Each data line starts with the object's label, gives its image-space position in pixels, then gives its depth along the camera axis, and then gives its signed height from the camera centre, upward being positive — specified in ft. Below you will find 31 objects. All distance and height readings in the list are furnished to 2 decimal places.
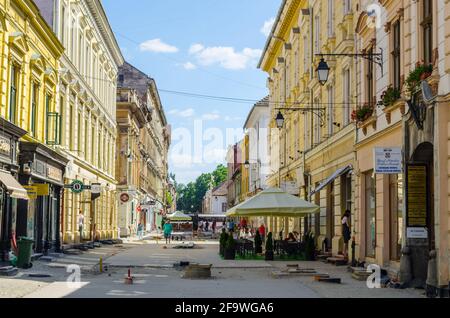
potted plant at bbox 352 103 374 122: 72.59 +9.72
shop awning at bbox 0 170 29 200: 64.44 +1.95
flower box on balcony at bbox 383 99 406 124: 59.66 +8.64
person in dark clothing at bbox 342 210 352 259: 83.20 -2.08
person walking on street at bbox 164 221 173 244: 167.09 -4.75
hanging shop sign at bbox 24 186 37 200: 75.15 +1.74
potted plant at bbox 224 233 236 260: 96.38 -5.25
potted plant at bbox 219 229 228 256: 100.72 -4.32
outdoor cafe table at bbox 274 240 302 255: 98.93 -4.93
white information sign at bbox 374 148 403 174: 58.39 +3.92
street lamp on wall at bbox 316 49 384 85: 71.86 +14.07
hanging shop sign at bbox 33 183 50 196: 79.71 +2.08
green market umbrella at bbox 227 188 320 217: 89.04 +0.48
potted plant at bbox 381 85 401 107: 61.67 +9.67
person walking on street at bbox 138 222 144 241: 223.96 -6.69
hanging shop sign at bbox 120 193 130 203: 158.94 +2.55
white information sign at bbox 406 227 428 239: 56.29 -1.60
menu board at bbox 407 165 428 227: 56.29 +1.14
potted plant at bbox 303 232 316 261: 94.03 -5.05
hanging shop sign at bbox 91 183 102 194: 105.50 +3.07
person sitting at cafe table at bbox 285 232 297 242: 105.62 -4.02
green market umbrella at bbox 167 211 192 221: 206.13 -2.16
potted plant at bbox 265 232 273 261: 93.67 -4.93
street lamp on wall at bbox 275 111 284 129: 105.58 +12.94
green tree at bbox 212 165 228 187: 572.51 +27.38
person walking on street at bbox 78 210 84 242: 114.01 -2.06
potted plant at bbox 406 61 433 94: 52.54 +9.80
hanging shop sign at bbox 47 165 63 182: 89.66 +4.41
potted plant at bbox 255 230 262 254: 103.76 -4.92
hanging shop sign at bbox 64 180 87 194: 96.78 +2.95
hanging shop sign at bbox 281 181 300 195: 123.77 +3.87
